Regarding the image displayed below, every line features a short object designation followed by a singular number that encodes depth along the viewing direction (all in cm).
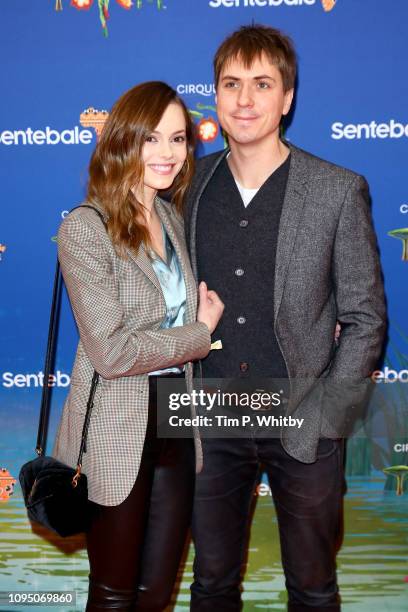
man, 245
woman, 219
